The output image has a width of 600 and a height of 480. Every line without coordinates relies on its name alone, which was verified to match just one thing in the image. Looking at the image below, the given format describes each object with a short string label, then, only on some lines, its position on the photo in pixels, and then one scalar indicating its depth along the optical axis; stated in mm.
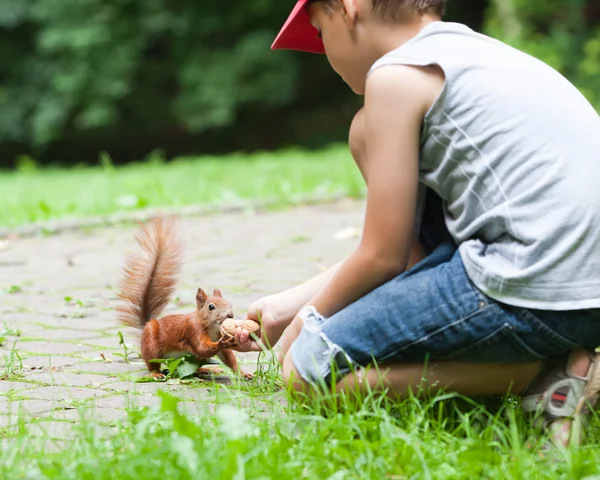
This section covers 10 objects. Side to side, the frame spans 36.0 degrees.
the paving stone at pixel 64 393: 2506
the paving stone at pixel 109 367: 2873
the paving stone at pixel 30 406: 2355
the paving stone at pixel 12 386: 2614
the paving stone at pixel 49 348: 3168
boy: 2062
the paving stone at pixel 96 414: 2262
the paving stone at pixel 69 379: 2695
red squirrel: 2680
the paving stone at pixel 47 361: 2955
